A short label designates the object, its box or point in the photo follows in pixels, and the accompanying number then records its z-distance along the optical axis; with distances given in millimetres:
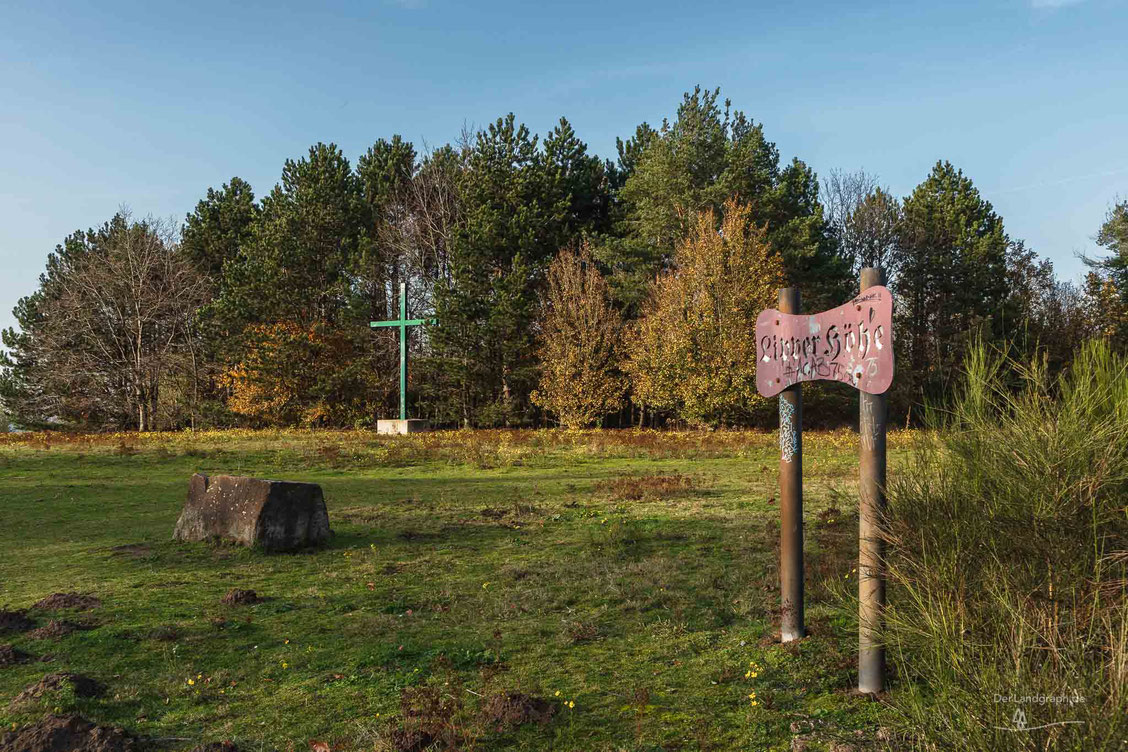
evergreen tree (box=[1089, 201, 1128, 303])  38250
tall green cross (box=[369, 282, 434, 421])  31359
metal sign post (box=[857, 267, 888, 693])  4266
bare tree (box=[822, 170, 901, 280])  43750
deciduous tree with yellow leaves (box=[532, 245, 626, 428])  34938
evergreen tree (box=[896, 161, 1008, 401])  39438
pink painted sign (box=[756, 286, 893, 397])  4242
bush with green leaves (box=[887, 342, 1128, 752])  2715
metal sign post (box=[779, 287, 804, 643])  5223
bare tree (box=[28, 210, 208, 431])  41719
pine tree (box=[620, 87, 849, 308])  36094
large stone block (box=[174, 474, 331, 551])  8891
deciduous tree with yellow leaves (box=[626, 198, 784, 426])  30719
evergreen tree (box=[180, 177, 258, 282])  46844
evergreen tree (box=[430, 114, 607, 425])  36219
